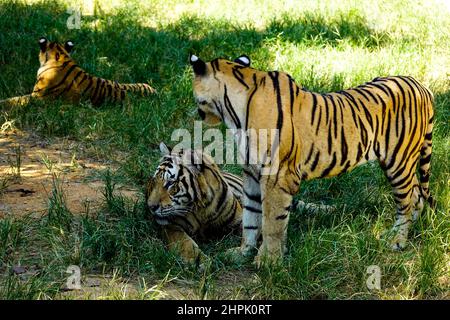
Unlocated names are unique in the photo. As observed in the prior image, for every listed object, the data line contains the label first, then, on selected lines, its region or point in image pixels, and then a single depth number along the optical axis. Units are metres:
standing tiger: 9.73
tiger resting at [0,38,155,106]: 16.16
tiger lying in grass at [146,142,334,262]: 10.37
